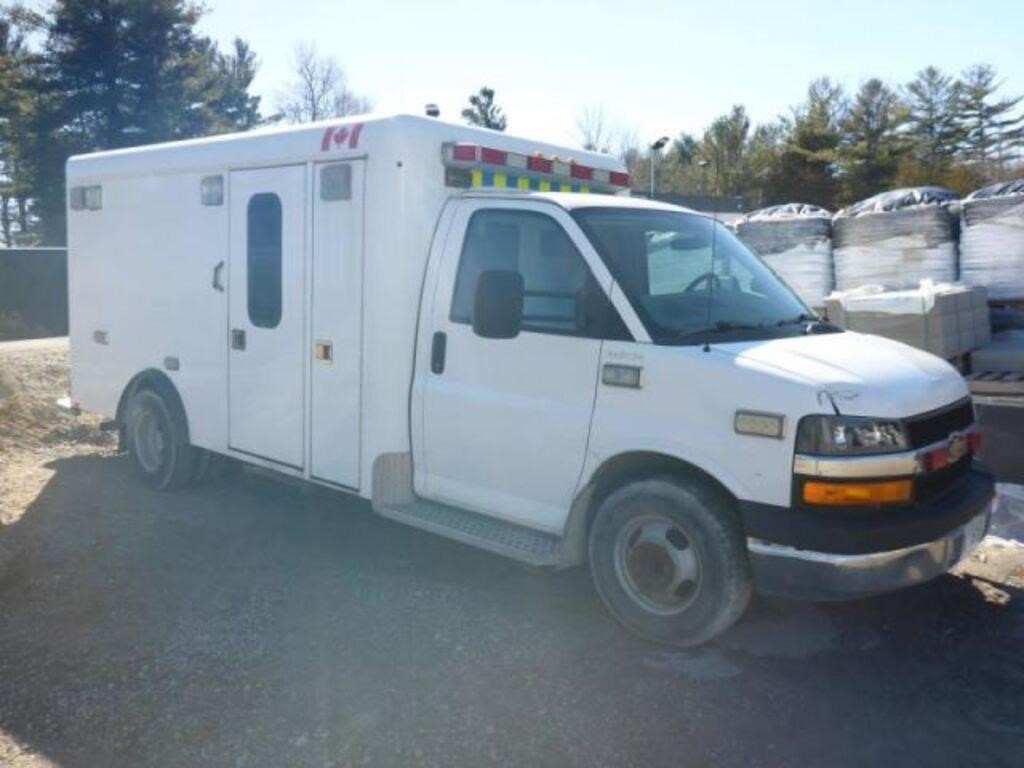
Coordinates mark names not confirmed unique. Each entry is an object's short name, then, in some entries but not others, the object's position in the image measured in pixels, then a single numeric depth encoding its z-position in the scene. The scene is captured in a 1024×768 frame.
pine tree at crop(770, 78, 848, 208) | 38.56
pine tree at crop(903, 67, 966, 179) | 41.81
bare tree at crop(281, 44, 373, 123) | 47.81
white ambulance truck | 3.96
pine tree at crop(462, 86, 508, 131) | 51.81
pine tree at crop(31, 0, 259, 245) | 30.41
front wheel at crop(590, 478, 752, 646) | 4.16
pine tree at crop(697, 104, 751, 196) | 40.88
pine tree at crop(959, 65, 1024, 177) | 43.00
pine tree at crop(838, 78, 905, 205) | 37.66
